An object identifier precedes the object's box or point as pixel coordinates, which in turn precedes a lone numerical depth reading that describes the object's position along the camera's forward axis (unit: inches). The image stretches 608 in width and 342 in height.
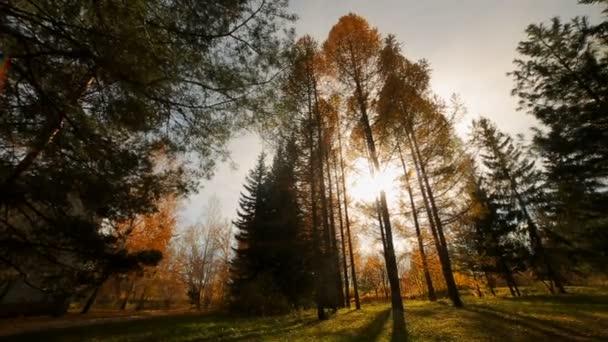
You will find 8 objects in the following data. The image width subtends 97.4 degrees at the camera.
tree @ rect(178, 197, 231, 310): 1153.4
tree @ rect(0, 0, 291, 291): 132.7
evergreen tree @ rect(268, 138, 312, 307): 589.0
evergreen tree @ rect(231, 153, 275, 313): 527.5
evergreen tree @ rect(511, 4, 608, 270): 423.2
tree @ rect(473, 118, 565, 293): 697.0
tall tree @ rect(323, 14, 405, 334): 399.9
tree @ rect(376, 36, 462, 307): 391.2
